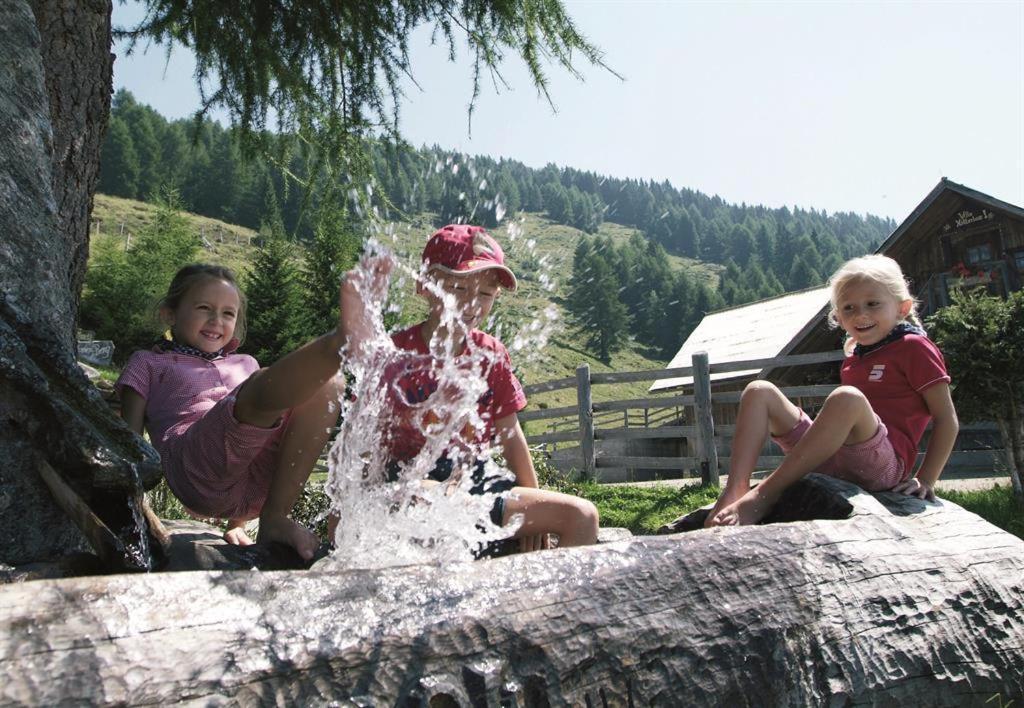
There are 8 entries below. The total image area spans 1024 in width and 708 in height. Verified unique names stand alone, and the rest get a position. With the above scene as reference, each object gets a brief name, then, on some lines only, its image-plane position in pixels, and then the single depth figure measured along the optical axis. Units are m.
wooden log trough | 0.91
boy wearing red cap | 2.21
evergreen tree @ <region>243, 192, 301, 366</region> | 22.05
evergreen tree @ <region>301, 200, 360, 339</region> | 19.73
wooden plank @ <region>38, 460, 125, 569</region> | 1.27
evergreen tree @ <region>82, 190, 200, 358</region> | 27.08
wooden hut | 13.23
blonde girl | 2.13
